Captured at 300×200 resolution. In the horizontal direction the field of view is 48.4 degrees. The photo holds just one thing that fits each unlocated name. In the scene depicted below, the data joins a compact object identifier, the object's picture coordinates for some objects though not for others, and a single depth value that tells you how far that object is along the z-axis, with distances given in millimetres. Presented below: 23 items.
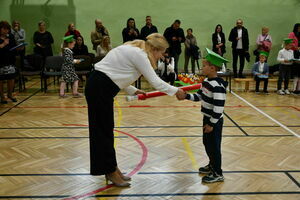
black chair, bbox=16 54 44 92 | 10023
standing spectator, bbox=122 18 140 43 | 11012
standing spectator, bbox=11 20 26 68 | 11570
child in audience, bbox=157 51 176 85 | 9695
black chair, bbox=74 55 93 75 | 9969
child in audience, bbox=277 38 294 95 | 9219
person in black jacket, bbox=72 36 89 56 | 10594
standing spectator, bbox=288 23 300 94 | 9172
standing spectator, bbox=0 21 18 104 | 7453
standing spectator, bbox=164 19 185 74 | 11422
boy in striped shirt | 3523
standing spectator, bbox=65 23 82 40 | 11414
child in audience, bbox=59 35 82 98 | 8469
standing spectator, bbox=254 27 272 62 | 12287
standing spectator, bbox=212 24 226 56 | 12234
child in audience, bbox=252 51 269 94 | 9273
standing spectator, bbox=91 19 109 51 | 11172
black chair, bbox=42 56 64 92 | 9836
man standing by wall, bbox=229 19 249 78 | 12016
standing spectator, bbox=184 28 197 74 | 12578
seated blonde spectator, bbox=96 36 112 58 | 10139
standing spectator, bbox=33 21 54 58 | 11609
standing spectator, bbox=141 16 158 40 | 11488
